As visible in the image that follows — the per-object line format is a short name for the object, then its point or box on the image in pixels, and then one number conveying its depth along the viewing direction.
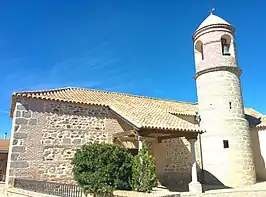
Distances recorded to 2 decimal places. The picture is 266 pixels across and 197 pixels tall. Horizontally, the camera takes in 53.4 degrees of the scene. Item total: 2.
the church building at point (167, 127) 11.26
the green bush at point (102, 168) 8.51
